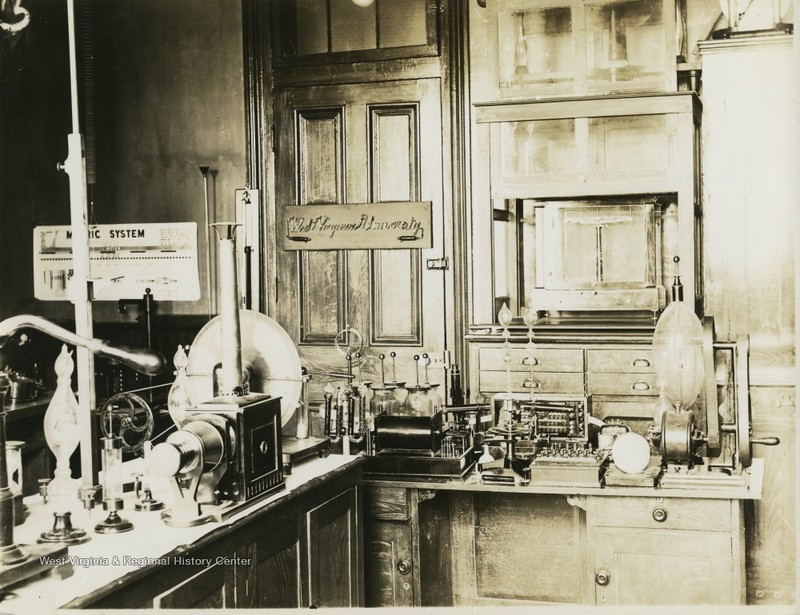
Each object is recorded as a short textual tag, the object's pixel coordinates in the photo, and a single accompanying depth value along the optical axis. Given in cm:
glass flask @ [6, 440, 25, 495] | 267
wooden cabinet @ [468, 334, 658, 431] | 460
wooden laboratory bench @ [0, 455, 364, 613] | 215
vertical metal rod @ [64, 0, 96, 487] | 256
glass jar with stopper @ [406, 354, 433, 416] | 406
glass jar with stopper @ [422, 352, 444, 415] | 411
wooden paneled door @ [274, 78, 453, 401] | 511
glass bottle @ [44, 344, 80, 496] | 266
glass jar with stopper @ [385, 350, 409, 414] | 411
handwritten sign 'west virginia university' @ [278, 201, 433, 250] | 512
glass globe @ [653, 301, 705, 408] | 357
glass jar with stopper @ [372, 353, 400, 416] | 414
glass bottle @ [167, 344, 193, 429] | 312
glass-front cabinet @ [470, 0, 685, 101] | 456
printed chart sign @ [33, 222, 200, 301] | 572
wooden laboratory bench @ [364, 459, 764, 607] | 336
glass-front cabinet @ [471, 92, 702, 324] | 438
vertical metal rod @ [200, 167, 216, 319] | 559
